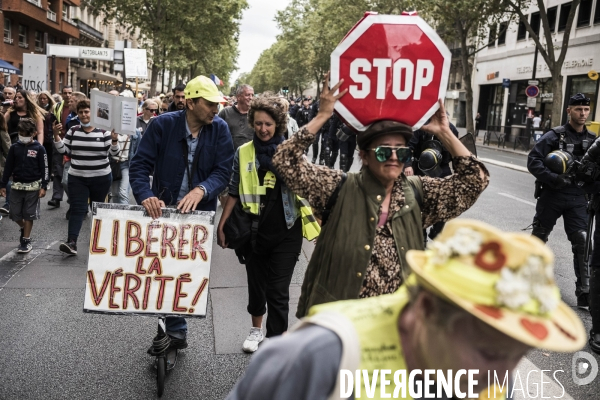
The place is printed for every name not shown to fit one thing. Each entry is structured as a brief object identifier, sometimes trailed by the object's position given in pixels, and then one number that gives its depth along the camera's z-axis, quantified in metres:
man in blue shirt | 4.02
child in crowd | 7.03
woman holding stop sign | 2.58
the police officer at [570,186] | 5.79
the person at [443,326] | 1.07
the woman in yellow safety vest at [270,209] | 4.04
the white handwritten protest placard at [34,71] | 17.64
